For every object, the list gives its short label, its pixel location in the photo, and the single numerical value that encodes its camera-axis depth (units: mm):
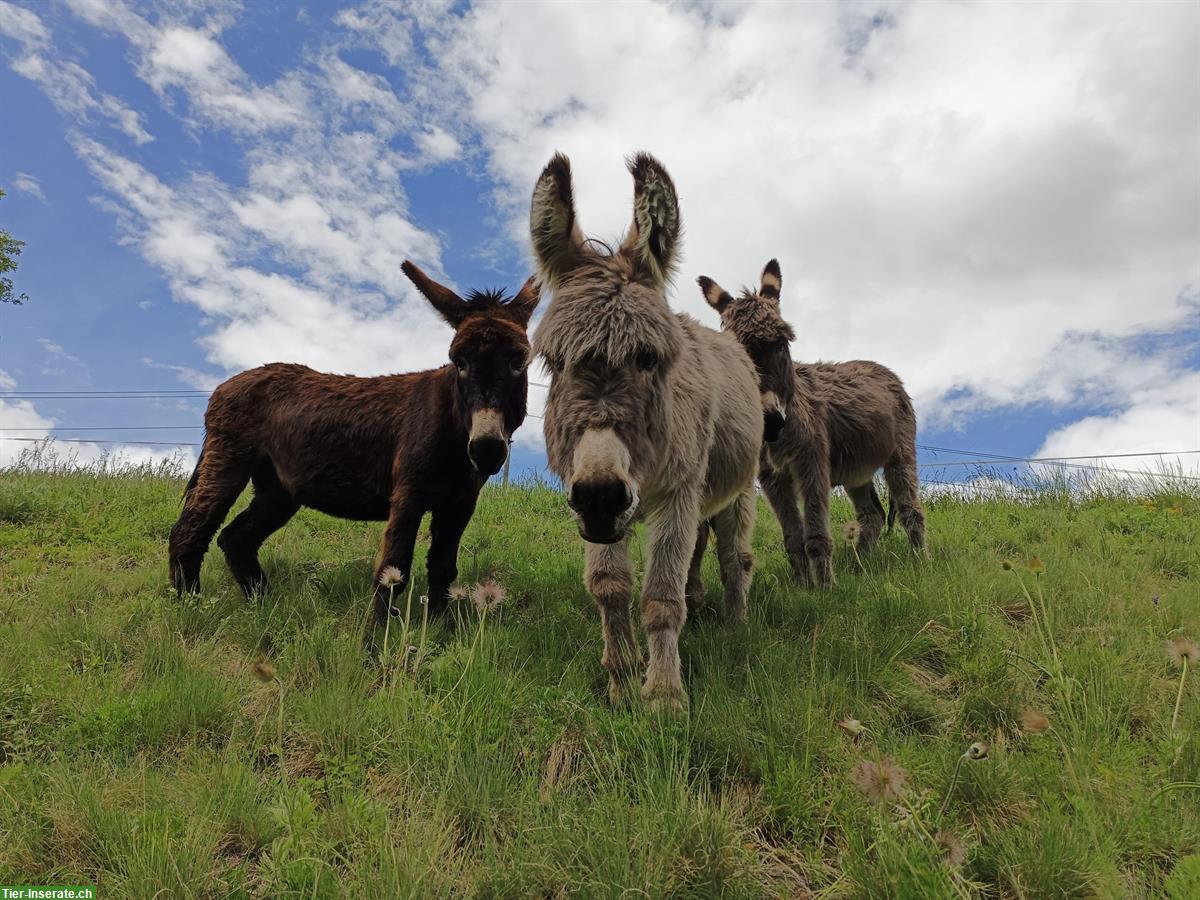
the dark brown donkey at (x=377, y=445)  4473
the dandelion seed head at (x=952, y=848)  1904
